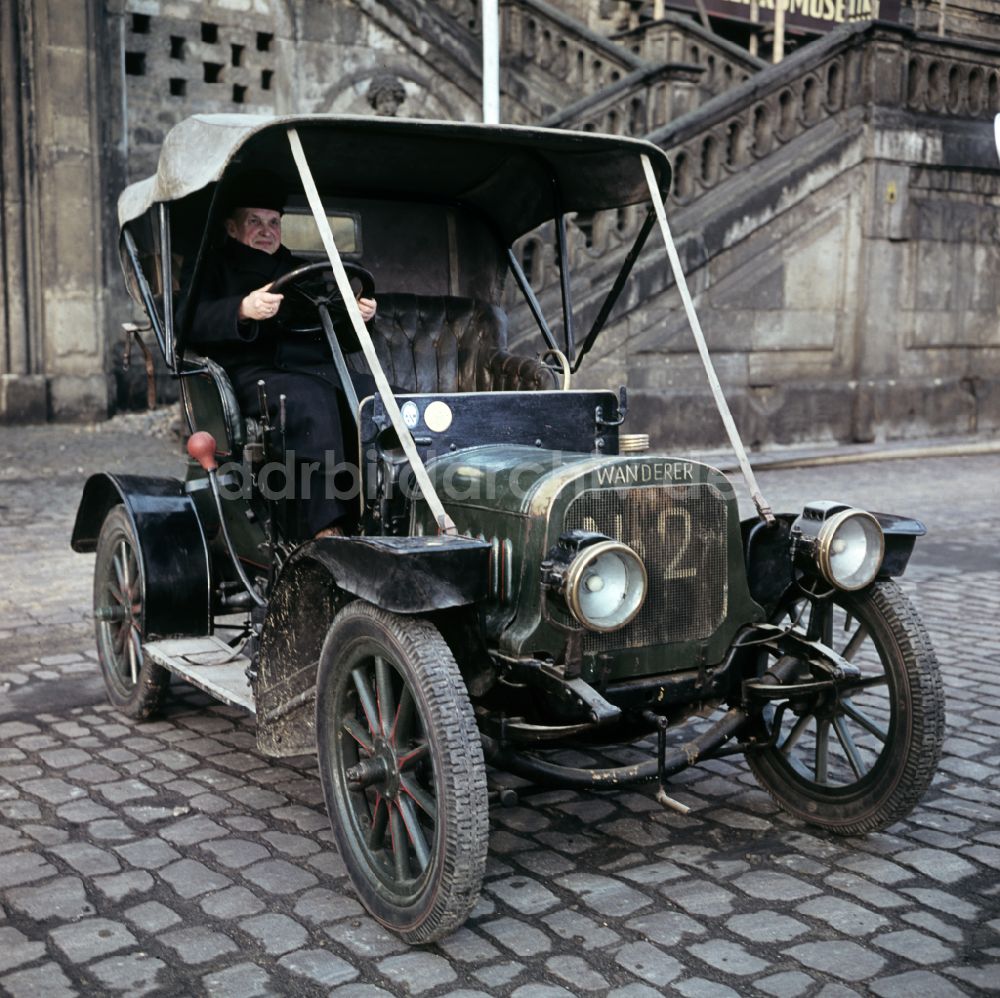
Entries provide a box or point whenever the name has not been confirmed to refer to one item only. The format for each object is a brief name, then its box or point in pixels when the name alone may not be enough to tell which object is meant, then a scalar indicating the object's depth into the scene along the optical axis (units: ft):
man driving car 14.05
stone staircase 43.62
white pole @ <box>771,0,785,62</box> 64.69
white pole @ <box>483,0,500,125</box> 37.04
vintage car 10.80
